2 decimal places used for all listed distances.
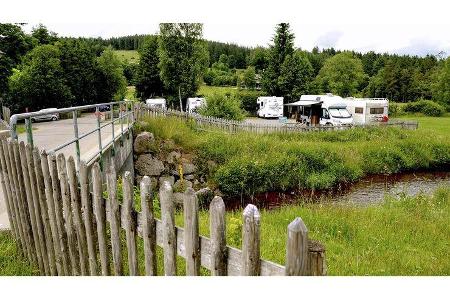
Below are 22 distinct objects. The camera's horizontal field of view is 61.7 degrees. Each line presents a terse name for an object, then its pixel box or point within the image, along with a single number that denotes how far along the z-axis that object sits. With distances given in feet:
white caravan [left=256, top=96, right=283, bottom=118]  135.54
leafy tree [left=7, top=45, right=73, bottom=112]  106.32
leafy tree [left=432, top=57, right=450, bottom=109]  169.07
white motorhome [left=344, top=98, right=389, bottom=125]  104.96
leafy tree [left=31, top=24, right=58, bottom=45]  150.61
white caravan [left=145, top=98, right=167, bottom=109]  127.65
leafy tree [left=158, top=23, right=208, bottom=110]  120.26
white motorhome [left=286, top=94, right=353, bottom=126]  93.97
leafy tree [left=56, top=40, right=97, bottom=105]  131.64
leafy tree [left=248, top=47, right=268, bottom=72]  226.36
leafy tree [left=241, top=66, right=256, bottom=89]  219.61
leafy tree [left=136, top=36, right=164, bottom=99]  173.37
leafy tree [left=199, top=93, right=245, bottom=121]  82.33
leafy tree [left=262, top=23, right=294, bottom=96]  158.40
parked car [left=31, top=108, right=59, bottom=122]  70.18
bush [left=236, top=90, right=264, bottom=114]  154.63
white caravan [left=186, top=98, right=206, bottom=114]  123.71
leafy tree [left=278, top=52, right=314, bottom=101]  153.69
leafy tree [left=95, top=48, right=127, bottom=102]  149.38
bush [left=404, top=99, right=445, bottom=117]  154.71
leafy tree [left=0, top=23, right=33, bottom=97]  77.36
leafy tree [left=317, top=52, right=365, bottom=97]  218.26
